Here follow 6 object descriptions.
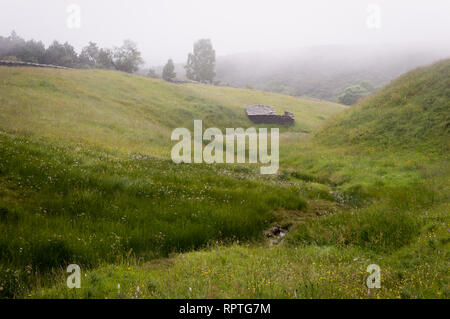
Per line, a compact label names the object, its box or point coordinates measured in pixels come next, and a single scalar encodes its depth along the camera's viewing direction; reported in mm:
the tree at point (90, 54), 111206
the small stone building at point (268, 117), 49750
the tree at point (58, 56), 90938
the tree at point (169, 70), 108812
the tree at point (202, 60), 112562
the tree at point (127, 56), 95000
